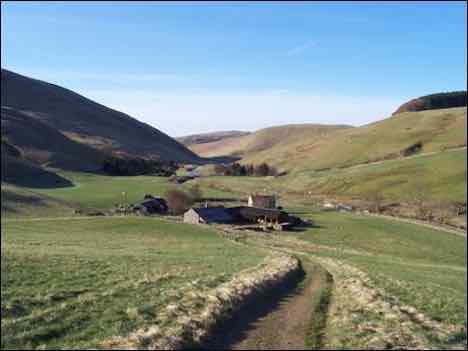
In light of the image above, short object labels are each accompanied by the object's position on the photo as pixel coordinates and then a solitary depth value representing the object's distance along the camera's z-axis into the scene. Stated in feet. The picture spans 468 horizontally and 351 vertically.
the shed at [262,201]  318.04
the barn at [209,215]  263.33
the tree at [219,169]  623.20
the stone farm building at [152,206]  291.42
